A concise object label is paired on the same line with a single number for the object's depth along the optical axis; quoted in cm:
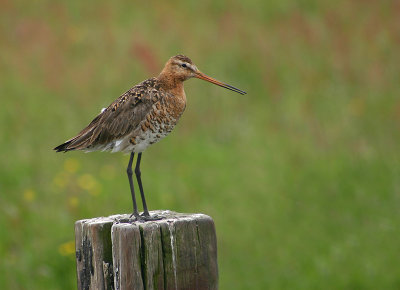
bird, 1213
